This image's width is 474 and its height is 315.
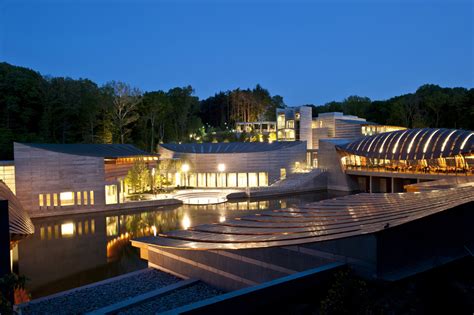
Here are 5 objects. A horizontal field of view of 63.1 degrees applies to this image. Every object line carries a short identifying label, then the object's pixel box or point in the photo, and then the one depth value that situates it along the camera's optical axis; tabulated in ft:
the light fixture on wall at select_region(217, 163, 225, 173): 127.03
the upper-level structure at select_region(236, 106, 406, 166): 176.96
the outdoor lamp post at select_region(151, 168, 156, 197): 112.78
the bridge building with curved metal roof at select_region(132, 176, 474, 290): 26.09
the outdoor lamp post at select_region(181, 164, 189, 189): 127.65
